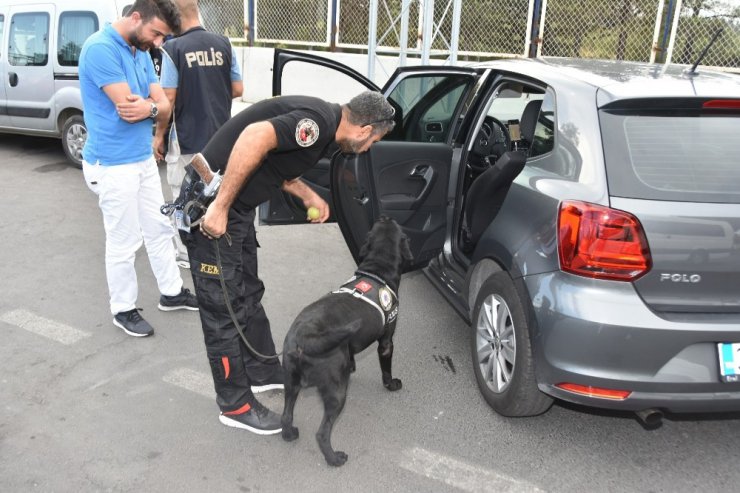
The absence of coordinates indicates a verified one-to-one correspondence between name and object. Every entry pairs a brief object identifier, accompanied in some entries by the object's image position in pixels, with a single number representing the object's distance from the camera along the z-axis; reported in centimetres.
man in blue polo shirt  344
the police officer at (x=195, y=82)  418
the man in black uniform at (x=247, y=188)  244
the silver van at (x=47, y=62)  740
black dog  263
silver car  234
